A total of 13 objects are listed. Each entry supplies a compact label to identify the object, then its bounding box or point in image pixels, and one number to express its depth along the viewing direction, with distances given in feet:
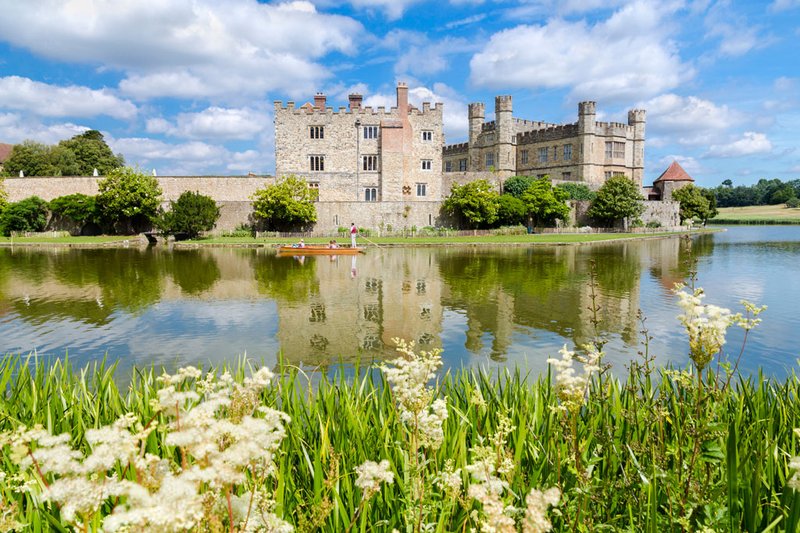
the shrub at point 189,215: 142.51
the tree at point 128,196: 150.10
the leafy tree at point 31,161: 204.74
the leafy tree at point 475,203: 158.51
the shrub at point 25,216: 150.10
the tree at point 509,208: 165.05
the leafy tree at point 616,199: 174.40
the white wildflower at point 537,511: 5.23
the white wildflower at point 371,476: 6.46
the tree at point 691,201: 204.95
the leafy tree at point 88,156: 216.74
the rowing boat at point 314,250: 99.55
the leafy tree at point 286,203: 148.25
